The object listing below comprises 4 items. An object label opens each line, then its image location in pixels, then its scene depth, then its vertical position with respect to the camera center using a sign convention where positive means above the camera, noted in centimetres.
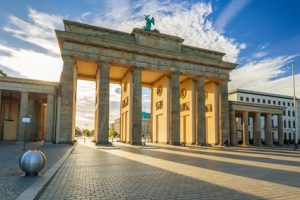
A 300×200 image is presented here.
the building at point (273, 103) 7038 +598
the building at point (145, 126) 14695 -348
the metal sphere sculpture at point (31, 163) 815 -152
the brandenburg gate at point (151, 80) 3169 +695
